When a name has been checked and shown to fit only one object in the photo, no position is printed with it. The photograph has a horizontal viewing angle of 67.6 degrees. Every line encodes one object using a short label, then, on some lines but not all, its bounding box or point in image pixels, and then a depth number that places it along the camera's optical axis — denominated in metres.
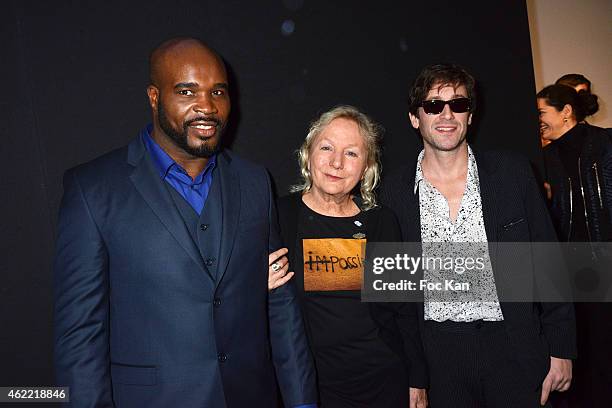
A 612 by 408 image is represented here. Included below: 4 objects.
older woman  2.14
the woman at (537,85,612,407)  3.38
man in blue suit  1.50
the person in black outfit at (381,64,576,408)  2.22
